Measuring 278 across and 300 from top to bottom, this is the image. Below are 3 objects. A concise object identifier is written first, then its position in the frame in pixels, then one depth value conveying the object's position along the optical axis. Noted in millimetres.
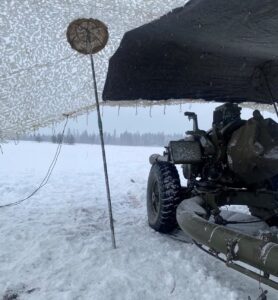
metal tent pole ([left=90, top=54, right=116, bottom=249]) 3483
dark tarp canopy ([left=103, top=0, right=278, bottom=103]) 2997
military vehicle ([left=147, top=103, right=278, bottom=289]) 3210
